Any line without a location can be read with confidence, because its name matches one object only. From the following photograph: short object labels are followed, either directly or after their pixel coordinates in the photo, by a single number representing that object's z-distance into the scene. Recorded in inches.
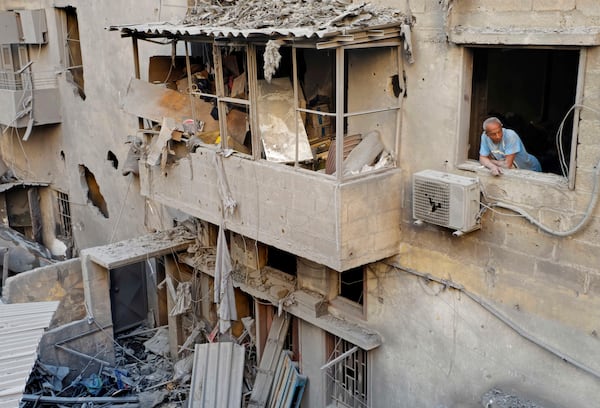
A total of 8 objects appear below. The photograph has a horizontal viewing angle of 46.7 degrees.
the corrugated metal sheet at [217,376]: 504.4
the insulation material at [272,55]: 360.2
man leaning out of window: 342.0
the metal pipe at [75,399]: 475.8
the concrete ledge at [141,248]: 541.0
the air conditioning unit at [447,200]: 341.1
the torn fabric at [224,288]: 475.5
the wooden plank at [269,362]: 503.5
